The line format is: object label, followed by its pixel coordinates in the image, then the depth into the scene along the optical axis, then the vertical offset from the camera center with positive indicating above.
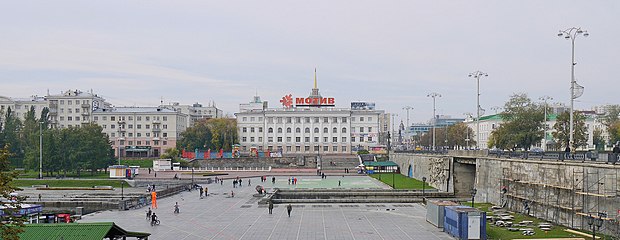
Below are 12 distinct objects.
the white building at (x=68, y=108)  139.00 +6.11
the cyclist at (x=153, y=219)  38.38 -5.75
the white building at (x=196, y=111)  170.15 +7.30
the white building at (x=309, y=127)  145.88 +1.75
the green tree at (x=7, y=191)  15.62 -1.64
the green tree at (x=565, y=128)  70.77 +0.83
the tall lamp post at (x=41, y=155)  82.69 -3.17
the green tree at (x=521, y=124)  75.00 +1.39
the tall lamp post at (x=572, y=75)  37.31 +3.92
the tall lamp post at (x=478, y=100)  60.82 +3.62
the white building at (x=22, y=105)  144.00 +7.05
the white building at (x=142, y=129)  136.75 +1.09
